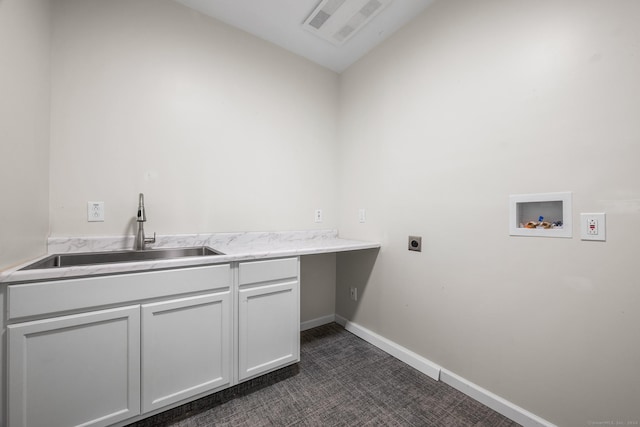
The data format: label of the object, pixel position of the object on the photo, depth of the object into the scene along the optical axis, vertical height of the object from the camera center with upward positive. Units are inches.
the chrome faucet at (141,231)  62.6 -4.3
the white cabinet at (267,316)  58.7 -24.5
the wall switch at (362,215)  90.0 +0.2
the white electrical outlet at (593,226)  43.1 -1.6
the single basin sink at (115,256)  56.1 -10.2
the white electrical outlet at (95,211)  60.9 +0.6
